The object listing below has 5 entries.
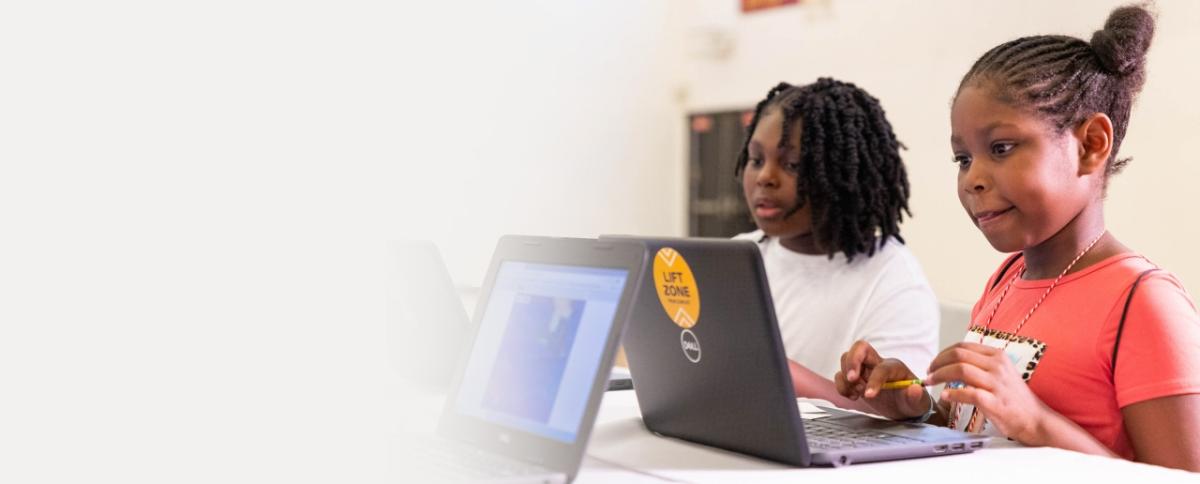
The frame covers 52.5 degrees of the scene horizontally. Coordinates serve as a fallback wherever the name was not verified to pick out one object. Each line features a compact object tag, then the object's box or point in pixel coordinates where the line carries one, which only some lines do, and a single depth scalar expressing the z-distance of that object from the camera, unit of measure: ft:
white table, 3.87
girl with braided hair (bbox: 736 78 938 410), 7.40
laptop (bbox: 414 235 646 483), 3.57
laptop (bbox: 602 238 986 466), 3.95
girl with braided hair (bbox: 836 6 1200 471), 4.25
